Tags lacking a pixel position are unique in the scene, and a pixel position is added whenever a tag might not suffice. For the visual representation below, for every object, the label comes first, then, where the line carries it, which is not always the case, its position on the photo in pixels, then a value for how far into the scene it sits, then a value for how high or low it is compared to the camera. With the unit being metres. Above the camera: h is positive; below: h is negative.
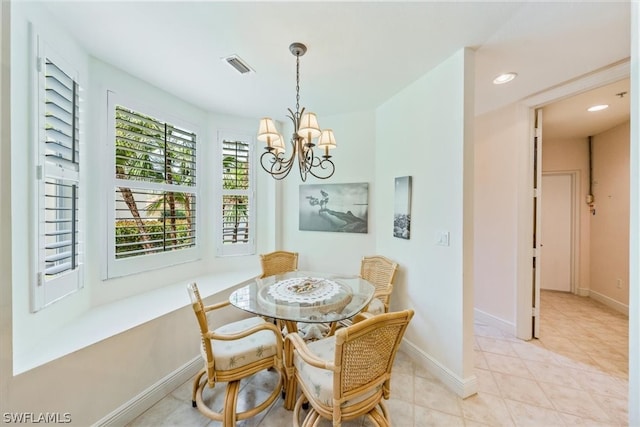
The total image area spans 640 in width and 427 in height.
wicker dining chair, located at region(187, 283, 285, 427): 1.54 -1.00
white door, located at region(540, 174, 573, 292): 4.10 -0.30
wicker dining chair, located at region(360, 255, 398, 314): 2.39 -0.72
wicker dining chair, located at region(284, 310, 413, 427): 1.19 -0.86
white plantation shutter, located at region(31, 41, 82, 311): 1.50 +0.20
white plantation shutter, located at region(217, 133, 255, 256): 3.23 +0.20
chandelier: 1.72 +0.57
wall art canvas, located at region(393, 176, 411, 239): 2.45 +0.04
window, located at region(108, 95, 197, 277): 2.24 +0.19
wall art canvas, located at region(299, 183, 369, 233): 3.07 +0.07
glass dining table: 1.64 -0.68
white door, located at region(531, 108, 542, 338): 2.69 -0.12
